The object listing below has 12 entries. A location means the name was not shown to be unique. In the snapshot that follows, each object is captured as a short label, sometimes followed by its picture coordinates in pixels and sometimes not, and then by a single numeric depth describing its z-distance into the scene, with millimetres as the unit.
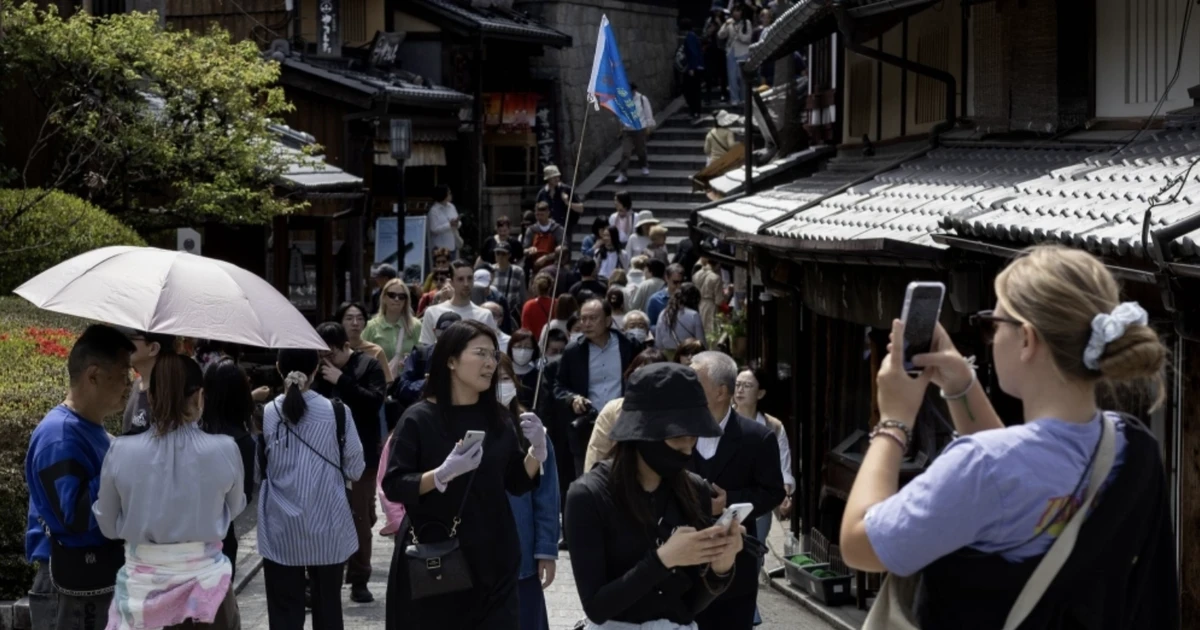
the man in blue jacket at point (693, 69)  36531
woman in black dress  7066
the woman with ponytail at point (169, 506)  7027
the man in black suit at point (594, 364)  13547
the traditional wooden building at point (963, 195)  7484
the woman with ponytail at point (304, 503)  9188
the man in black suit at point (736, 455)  7992
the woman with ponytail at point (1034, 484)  3527
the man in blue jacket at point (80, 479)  7082
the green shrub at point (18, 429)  9906
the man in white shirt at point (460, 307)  14672
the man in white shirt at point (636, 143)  33219
